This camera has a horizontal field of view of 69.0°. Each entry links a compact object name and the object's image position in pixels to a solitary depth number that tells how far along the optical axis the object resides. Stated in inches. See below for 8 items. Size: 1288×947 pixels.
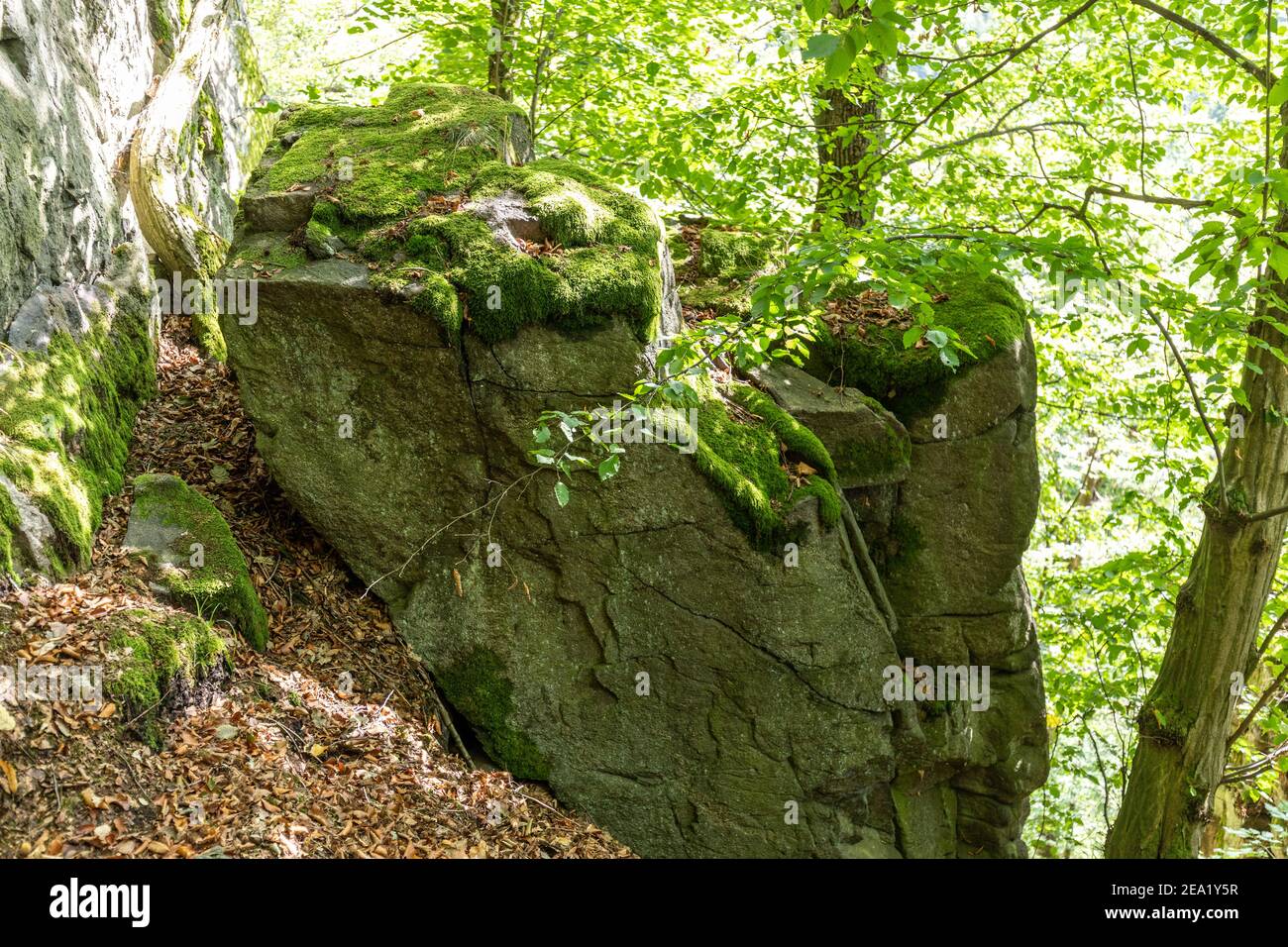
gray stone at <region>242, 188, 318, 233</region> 276.2
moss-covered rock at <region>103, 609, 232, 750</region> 182.5
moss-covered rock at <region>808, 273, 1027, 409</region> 318.7
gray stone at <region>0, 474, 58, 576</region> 195.5
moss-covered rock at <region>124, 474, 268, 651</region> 219.9
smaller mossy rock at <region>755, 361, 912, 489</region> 306.0
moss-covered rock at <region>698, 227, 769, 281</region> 353.7
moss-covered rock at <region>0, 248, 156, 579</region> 203.8
